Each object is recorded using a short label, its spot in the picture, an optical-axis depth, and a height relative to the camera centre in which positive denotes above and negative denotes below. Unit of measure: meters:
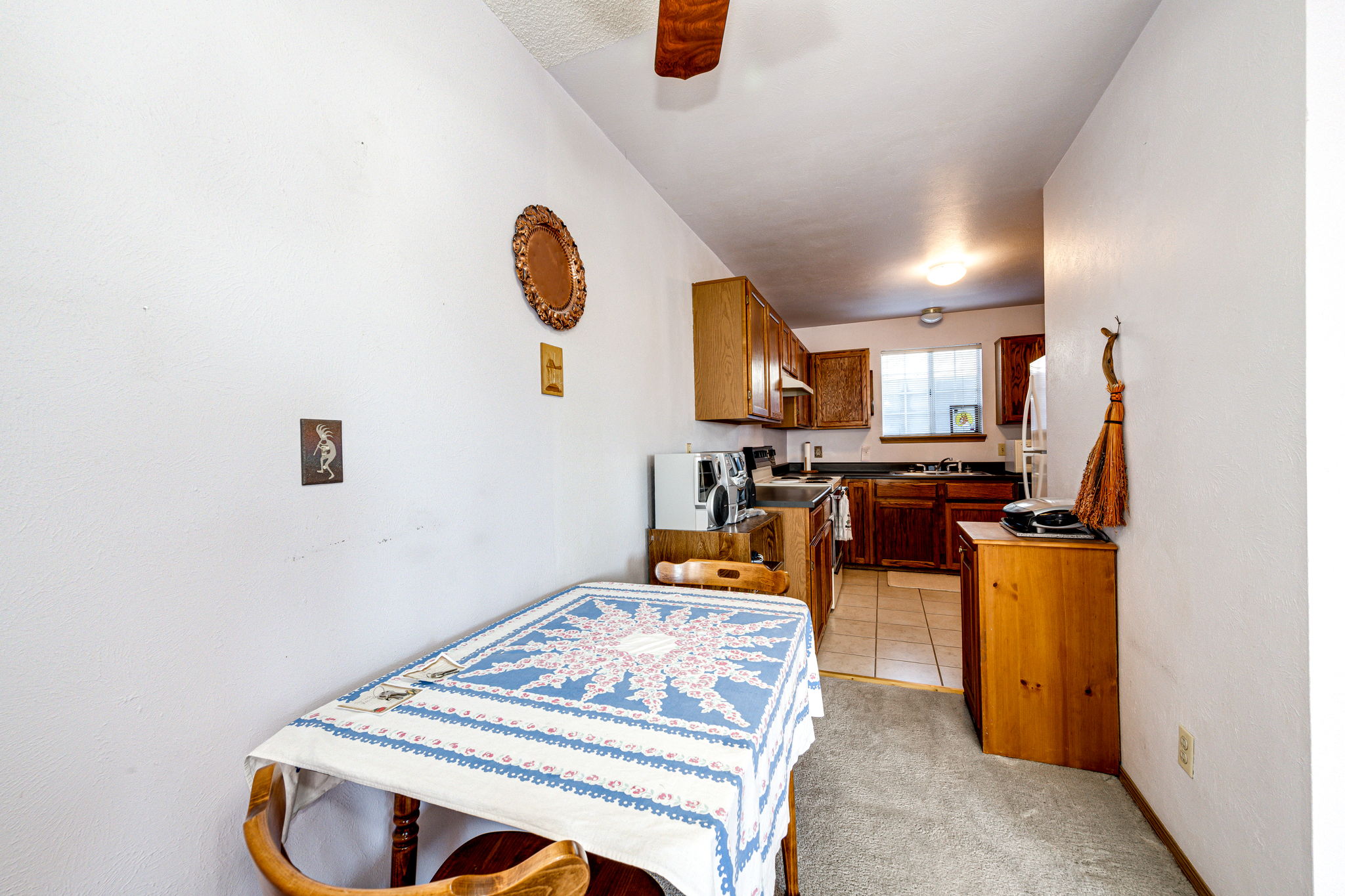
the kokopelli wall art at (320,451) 1.01 +0.00
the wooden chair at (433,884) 0.48 -0.44
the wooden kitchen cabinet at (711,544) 2.23 -0.46
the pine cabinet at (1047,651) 1.89 -0.83
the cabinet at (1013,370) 4.61 +0.65
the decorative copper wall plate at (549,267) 1.62 +0.63
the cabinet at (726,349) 3.04 +0.59
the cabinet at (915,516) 4.49 -0.71
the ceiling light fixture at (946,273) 3.57 +1.21
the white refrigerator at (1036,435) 2.65 +0.02
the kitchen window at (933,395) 5.09 +0.47
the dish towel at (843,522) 4.02 -0.66
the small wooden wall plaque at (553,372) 1.72 +0.26
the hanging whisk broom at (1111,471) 1.76 -0.12
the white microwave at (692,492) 2.30 -0.23
